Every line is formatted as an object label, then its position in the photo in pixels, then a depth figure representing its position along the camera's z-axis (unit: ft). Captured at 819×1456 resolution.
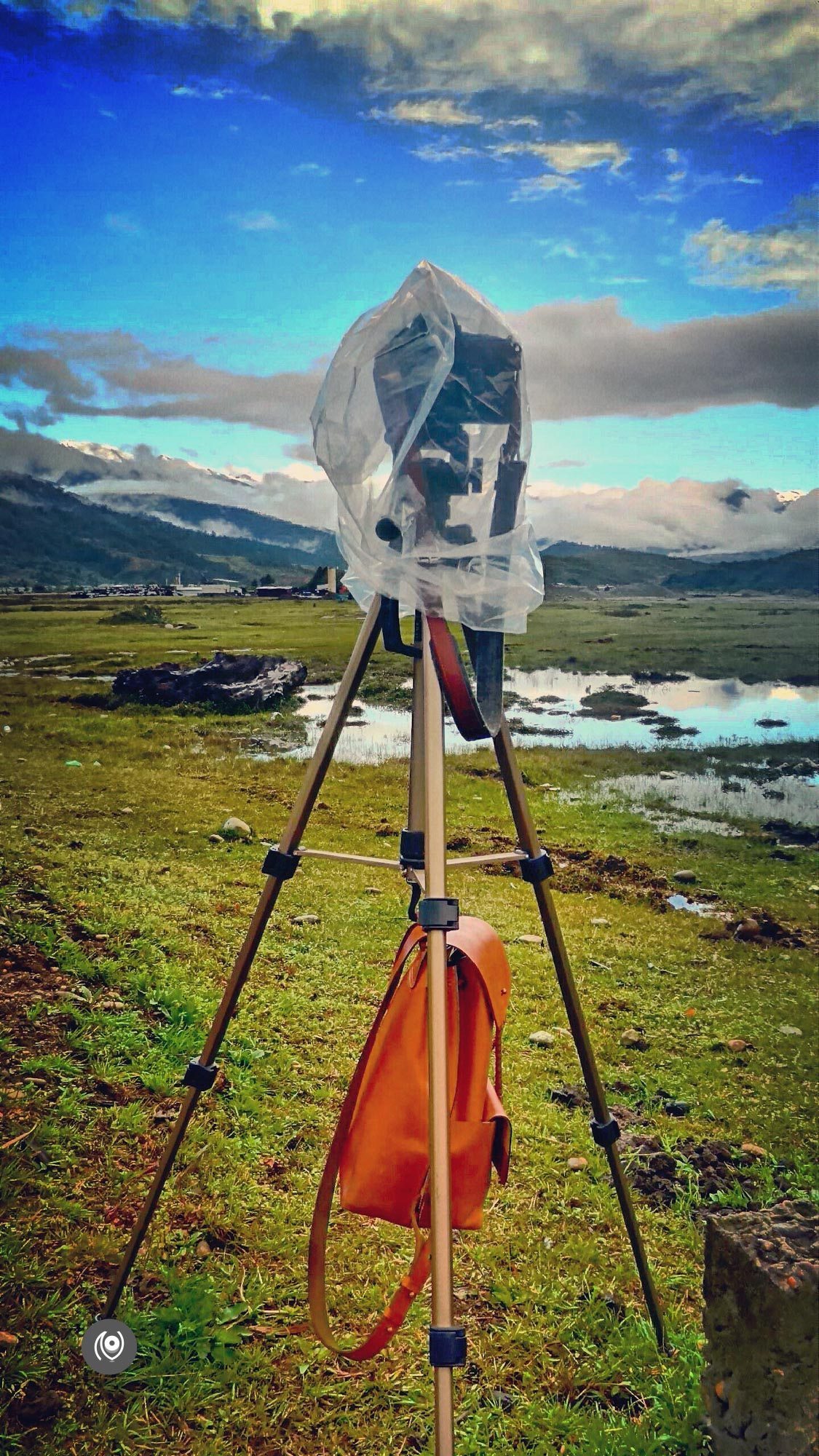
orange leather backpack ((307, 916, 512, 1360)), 5.05
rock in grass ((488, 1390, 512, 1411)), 5.63
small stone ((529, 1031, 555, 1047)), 9.59
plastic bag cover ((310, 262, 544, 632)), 5.01
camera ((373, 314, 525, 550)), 5.00
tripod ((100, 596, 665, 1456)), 4.42
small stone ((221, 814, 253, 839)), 12.92
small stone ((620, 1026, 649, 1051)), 9.87
